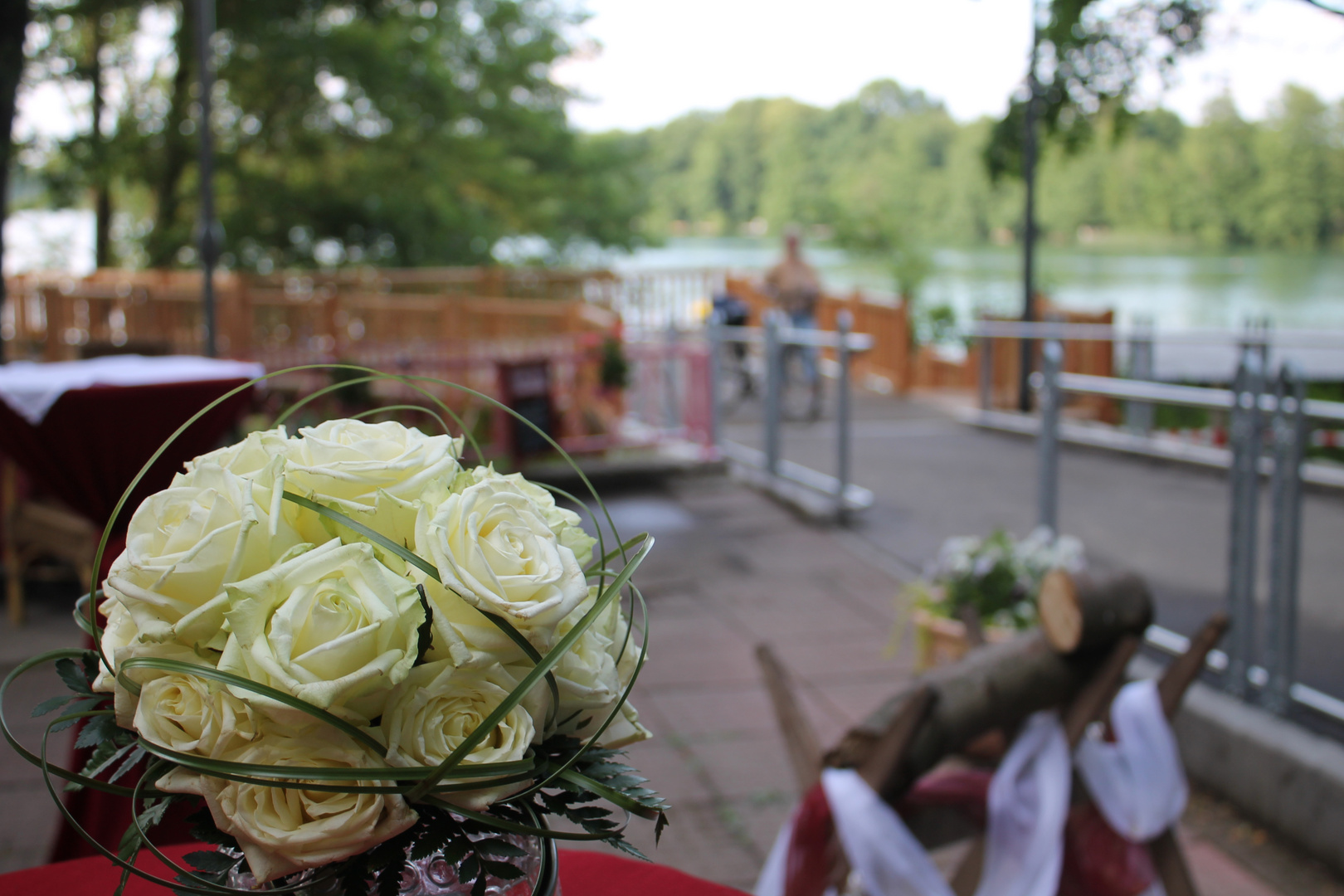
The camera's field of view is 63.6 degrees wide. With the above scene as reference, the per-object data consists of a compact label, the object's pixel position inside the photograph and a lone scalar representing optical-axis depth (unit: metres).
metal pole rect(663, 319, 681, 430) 8.31
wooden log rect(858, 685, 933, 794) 2.13
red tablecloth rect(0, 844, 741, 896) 1.16
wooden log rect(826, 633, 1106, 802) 2.24
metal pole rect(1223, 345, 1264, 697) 3.38
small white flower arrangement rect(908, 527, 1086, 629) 3.83
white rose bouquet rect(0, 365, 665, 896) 0.68
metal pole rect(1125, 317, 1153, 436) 6.62
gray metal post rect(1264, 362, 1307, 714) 3.24
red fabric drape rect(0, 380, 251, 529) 3.29
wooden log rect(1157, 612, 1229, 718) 2.48
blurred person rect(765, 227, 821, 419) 10.85
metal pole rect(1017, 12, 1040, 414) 9.30
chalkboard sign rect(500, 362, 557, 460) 7.21
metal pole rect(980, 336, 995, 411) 9.63
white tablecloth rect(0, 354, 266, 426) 3.42
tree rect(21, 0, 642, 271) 13.77
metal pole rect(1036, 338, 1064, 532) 4.45
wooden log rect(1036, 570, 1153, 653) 2.50
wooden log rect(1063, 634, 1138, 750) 2.43
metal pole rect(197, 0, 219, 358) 6.03
